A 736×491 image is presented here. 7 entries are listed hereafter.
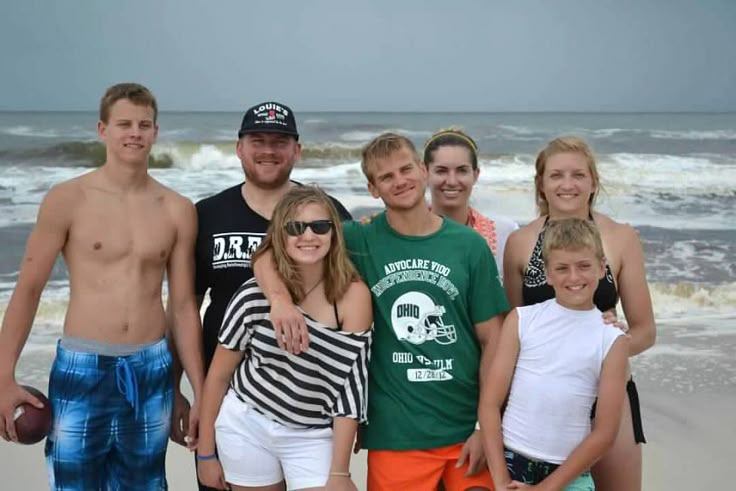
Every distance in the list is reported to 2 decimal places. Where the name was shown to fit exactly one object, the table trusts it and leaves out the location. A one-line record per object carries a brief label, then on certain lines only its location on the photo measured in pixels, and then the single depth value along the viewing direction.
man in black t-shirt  3.59
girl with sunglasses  3.03
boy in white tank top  2.91
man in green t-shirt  3.14
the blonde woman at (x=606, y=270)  3.29
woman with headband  3.95
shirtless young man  3.35
